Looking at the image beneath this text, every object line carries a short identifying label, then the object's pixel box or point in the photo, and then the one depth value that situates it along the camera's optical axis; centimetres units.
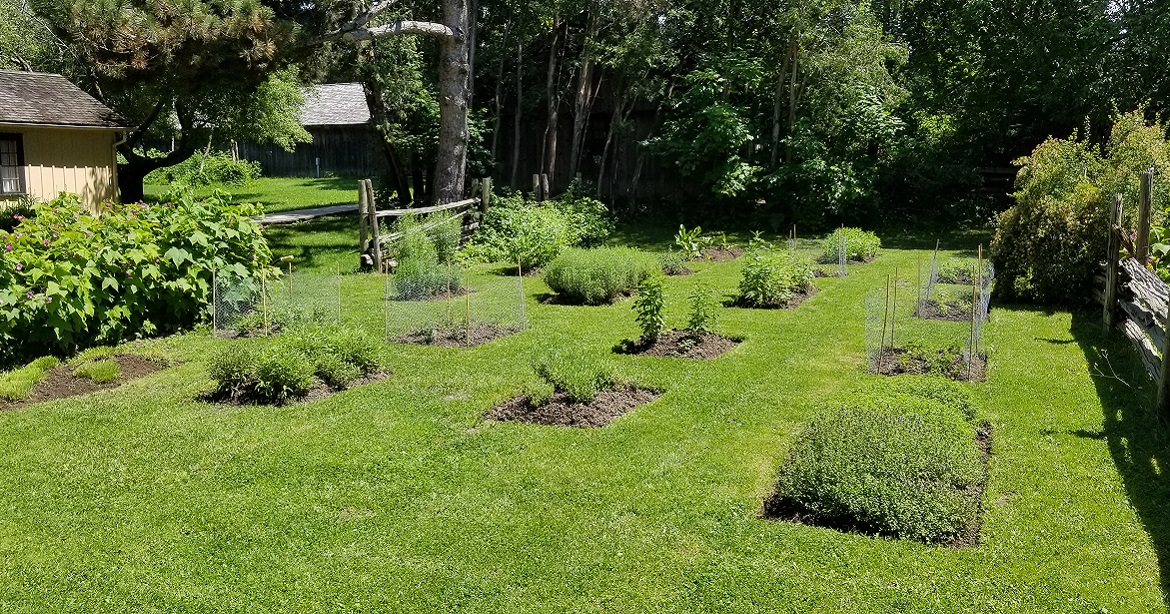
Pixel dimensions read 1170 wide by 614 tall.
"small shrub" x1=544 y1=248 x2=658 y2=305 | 1145
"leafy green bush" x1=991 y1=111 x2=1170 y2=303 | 1053
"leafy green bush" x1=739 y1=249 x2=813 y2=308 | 1095
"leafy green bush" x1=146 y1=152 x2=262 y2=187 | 2925
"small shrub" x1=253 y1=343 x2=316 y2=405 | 734
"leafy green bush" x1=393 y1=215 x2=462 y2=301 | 1147
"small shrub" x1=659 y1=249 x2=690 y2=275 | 1364
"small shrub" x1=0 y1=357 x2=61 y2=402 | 745
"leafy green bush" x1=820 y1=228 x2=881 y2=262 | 1416
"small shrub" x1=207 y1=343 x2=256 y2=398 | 752
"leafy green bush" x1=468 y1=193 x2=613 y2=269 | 1422
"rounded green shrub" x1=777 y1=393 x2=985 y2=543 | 493
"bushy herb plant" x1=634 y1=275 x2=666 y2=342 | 880
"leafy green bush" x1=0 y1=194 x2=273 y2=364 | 809
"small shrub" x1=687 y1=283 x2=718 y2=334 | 897
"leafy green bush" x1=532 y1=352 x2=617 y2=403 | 703
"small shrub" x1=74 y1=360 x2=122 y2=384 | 803
